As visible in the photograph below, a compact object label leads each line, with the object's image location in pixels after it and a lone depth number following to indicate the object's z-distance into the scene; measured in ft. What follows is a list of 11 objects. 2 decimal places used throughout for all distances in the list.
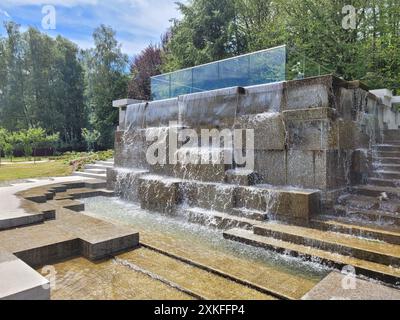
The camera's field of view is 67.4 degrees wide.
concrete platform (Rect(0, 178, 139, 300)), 7.79
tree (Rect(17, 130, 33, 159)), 72.74
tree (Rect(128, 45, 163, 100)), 75.10
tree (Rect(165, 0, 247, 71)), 57.21
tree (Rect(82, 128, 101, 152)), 83.98
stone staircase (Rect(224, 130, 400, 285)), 11.08
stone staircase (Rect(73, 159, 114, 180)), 36.78
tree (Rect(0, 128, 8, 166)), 75.51
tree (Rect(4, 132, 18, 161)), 73.31
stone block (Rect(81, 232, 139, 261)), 11.73
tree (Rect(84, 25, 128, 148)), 85.66
